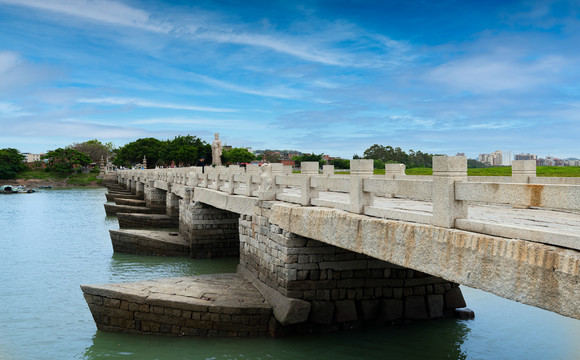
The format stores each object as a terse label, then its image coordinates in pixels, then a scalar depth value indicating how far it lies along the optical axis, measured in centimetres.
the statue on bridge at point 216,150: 3778
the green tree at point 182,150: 9362
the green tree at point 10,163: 9294
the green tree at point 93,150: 12156
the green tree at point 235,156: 10428
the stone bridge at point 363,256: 555
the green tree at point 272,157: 9834
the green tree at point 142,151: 10450
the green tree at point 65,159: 10044
